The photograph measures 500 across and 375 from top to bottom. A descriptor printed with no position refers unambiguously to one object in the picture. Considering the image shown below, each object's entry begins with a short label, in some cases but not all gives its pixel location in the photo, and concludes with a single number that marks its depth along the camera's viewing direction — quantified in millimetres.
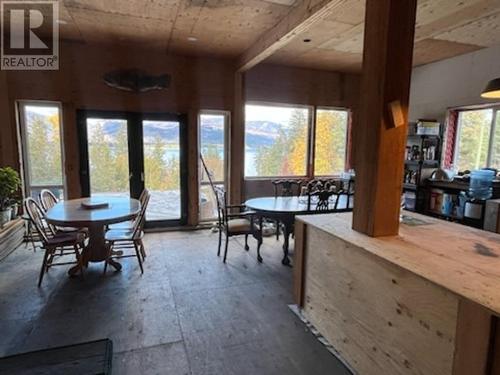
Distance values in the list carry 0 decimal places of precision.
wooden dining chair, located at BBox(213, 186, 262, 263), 3902
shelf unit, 5234
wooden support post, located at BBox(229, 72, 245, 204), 5375
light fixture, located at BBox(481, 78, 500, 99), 2816
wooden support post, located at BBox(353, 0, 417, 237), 1904
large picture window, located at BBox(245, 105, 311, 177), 5684
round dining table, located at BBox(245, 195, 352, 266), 3707
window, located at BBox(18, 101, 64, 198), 4559
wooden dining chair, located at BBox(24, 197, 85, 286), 3134
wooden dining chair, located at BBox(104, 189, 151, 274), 3488
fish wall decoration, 4672
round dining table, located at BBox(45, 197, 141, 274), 3025
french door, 4824
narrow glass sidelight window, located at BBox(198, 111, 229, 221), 5402
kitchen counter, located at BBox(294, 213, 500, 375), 1293
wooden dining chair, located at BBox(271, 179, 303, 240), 4810
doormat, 1880
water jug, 4348
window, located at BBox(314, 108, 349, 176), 6133
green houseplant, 3877
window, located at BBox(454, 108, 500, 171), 4664
